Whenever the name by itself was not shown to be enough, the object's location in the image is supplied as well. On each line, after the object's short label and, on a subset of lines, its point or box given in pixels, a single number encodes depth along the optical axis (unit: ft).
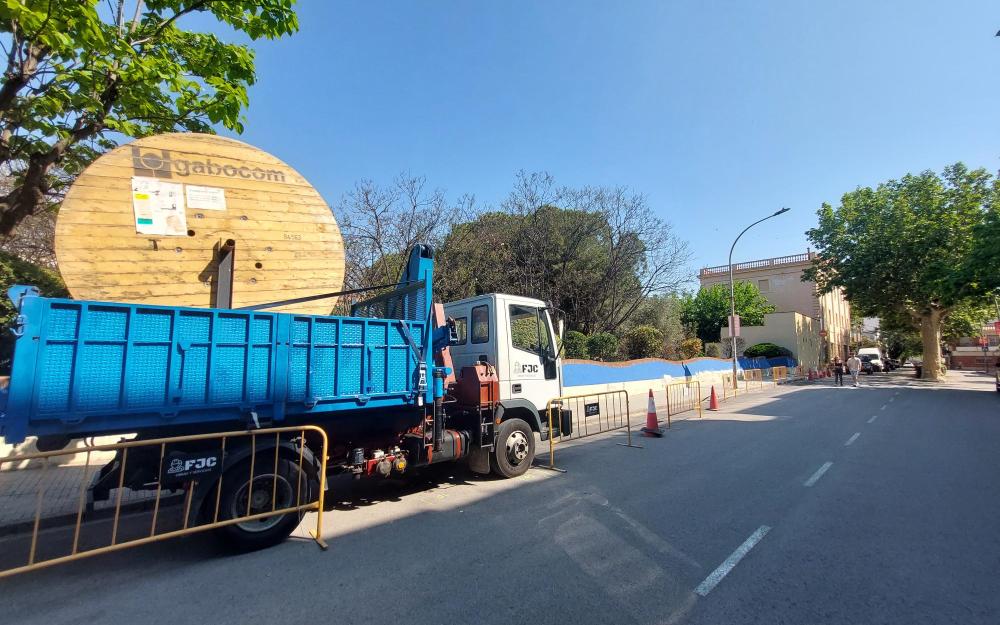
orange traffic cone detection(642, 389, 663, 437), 35.09
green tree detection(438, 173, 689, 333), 67.10
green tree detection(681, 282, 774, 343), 123.44
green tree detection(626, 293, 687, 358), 77.61
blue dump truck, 11.76
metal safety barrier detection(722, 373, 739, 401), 68.28
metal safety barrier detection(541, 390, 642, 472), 24.72
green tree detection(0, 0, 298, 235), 20.18
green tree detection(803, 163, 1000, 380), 80.28
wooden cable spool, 13.66
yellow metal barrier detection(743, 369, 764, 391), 89.49
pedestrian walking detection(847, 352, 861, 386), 91.74
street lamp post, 73.41
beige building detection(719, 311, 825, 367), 123.03
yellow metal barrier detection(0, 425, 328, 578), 13.30
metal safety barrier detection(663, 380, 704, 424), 54.41
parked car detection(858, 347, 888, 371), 145.28
